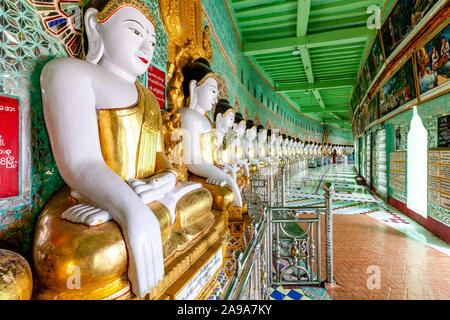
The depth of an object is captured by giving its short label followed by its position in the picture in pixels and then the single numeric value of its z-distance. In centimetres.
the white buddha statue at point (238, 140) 387
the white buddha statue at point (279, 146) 784
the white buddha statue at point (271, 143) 671
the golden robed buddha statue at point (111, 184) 76
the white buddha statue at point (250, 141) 484
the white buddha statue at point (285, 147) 921
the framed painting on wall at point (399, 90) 441
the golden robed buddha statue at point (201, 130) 203
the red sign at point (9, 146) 97
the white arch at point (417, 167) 424
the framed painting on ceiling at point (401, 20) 342
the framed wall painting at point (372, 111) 744
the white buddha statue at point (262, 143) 545
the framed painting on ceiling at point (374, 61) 558
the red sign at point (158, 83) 208
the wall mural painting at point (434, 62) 314
